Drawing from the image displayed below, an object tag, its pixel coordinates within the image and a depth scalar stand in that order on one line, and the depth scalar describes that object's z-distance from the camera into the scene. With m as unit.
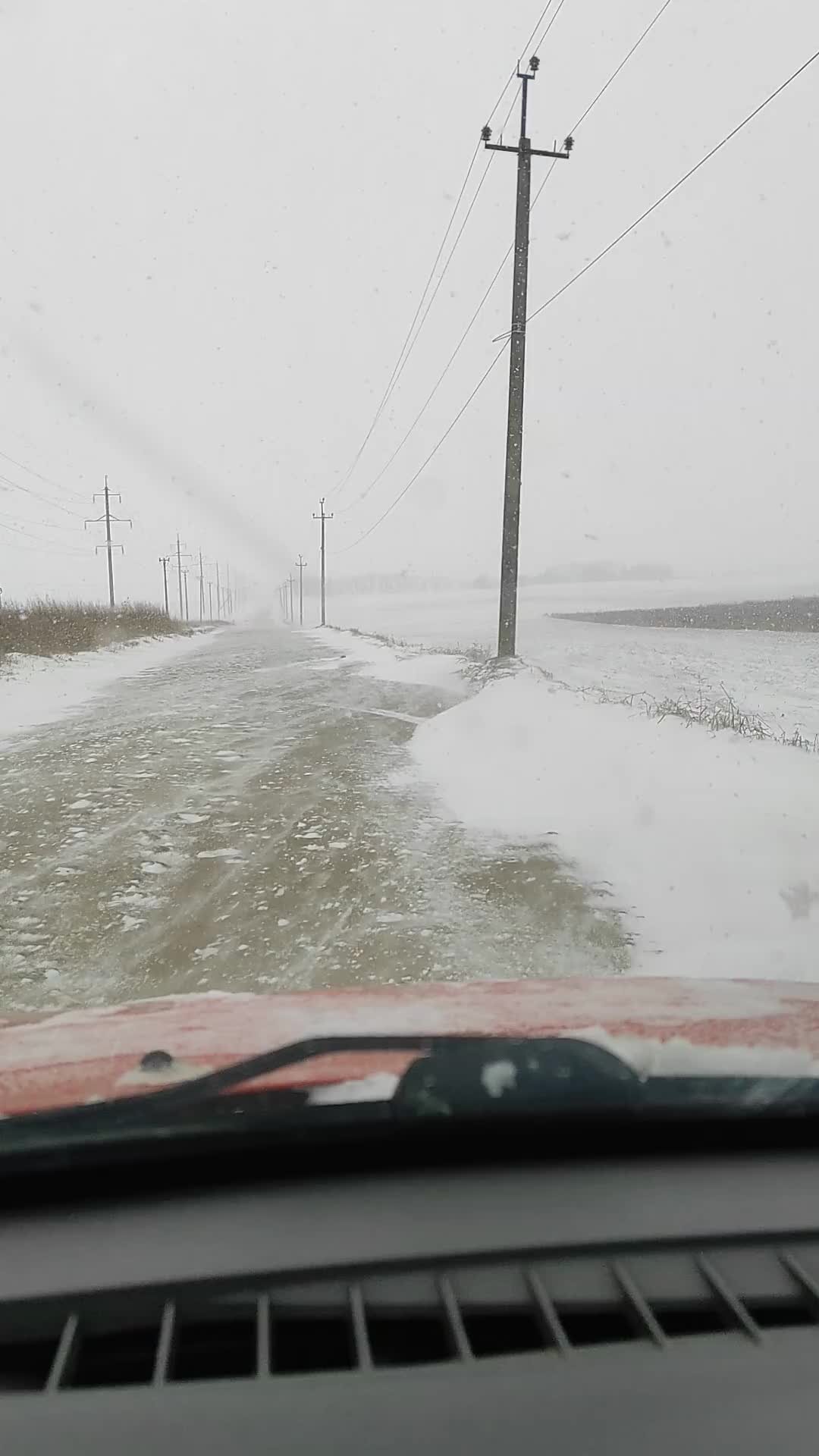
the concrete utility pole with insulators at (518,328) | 16.94
